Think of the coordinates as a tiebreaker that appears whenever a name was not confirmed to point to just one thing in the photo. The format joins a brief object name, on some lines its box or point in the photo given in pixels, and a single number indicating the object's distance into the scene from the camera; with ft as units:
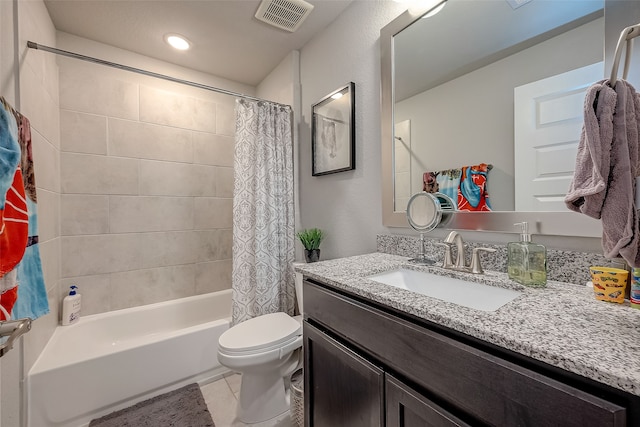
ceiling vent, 5.14
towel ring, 1.73
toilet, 4.31
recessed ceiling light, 6.21
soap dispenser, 2.58
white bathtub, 4.40
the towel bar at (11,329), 2.12
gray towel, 1.72
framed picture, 5.18
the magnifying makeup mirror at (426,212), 3.66
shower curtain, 5.97
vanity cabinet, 1.38
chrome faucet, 3.11
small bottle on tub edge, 5.80
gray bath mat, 4.69
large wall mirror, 2.69
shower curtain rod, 4.31
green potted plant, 5.85
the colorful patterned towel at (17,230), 2.41
